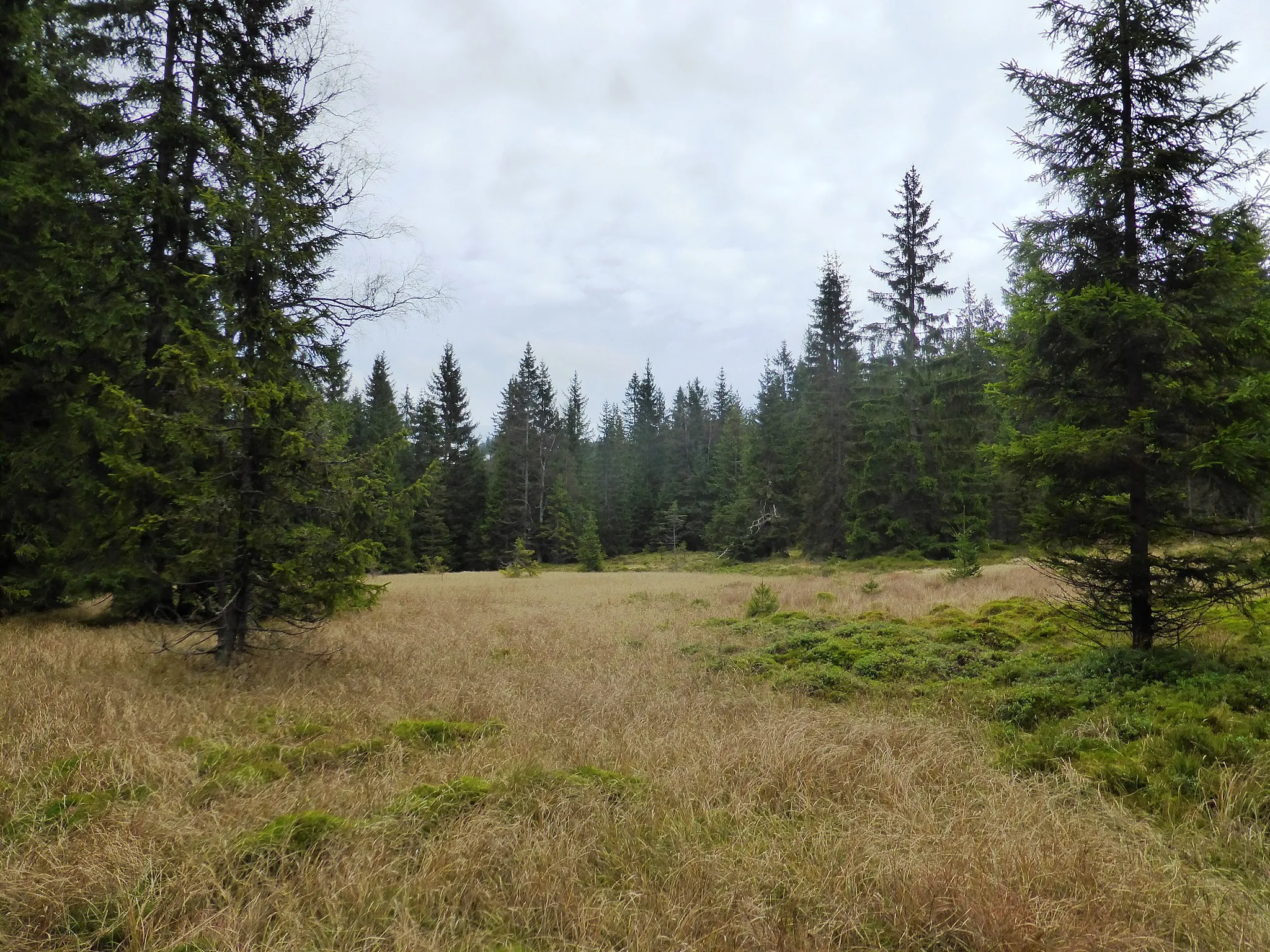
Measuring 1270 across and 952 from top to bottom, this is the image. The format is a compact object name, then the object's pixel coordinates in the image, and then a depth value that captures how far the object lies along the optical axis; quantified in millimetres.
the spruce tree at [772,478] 38531
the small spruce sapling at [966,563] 17562
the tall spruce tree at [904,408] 28391
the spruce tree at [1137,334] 6461
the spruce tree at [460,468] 45406
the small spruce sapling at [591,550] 39469
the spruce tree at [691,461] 53188
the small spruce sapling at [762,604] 12875
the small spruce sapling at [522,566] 29922
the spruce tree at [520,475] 44906
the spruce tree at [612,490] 53656
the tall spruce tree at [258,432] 6996
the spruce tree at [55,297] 9773
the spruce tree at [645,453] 54719
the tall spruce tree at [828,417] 32156
